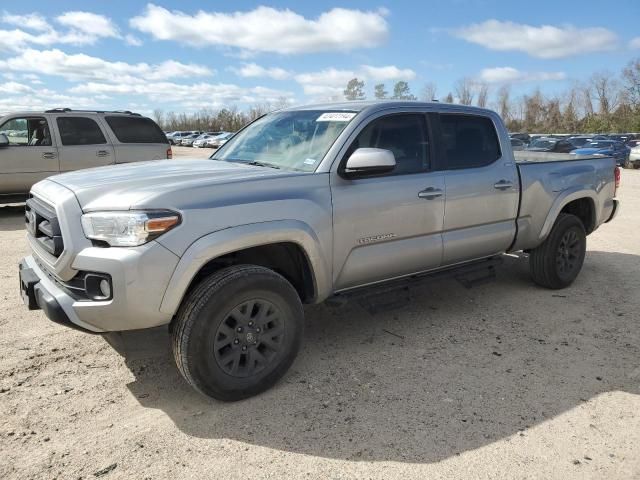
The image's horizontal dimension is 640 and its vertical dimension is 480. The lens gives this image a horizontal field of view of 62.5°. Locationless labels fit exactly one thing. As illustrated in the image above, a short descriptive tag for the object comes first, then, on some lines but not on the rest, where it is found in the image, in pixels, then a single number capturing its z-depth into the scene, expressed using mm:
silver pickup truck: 2887
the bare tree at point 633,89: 56847
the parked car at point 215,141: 47625
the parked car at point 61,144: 9555
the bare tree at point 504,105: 77438
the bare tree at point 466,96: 73719
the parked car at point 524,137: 27634
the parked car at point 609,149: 22728
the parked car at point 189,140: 55609
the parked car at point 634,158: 24438
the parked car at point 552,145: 23395
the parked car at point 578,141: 25264
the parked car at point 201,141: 50812
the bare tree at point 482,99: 76612
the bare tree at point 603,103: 63950
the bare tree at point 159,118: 104438
